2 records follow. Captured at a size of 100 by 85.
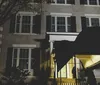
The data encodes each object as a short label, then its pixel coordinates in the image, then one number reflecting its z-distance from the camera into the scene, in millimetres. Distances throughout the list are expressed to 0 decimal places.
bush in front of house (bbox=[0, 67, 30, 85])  14961
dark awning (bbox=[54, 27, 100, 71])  5379
